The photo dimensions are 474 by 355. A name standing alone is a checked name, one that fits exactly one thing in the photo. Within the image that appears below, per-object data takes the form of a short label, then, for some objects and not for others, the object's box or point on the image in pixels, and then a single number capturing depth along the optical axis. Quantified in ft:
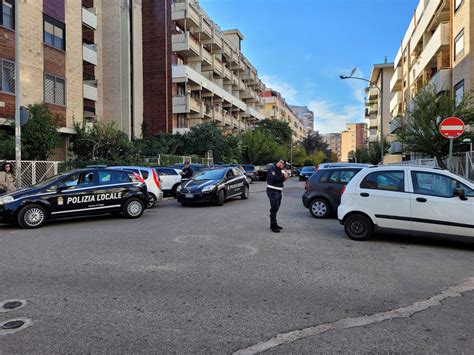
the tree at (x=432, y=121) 54.60
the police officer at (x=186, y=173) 60.95
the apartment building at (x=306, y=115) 570.70
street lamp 92.87
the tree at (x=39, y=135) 61.26
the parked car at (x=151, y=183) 47.05
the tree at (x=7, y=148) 55.01
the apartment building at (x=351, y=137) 545.60
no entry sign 36.76
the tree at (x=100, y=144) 74.74
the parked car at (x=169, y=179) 60.08
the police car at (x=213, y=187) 47.16
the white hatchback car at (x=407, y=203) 23.80
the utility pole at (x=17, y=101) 44.04
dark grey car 37.96
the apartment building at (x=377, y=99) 201.46
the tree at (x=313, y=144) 362.12
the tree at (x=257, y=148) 162.61
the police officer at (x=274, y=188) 30.14
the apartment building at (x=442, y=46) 67.72
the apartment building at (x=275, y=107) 282.87
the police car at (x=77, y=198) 32.19
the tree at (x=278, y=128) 220.64
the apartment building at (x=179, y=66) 124.26
